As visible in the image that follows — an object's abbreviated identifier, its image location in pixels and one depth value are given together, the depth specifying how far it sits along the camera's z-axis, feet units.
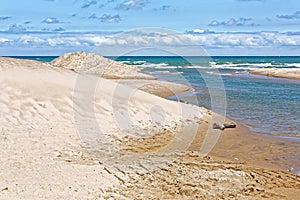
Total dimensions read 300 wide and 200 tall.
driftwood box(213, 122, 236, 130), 53.72
